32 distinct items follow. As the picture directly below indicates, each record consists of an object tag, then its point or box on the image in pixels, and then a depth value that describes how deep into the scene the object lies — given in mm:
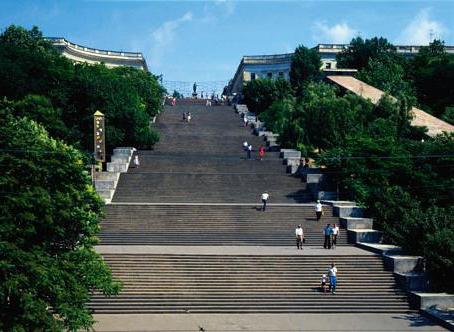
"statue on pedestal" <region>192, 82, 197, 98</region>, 122188
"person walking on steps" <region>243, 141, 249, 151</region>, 63316
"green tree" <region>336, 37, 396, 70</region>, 99125
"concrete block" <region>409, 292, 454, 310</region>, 32188
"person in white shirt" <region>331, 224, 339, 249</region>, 39906
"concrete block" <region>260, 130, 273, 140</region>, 69675
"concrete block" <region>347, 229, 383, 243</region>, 41500
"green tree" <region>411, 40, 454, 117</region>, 84562
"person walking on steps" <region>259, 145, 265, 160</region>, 59844
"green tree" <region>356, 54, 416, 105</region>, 77750
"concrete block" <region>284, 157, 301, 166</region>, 57488
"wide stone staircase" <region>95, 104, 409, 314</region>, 33094
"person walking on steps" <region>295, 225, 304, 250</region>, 39312
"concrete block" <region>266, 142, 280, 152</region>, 64875
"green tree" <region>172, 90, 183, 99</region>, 143625
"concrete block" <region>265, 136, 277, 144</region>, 67288
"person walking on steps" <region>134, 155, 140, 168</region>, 56969
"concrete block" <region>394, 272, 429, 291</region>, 34094
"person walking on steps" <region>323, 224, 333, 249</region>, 39625
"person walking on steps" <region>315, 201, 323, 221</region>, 44816
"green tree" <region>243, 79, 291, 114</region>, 88875
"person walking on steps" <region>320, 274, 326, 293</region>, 33925
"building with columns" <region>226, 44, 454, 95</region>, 119662
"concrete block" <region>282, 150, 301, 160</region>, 59406
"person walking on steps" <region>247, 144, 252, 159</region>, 60806
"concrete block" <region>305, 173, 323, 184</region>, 51844
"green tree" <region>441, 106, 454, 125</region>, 70700
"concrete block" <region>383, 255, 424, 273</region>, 35625
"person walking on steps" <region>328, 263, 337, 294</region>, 33584
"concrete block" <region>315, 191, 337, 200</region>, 49656
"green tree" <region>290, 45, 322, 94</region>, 94250
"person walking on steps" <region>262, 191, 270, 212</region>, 46219
